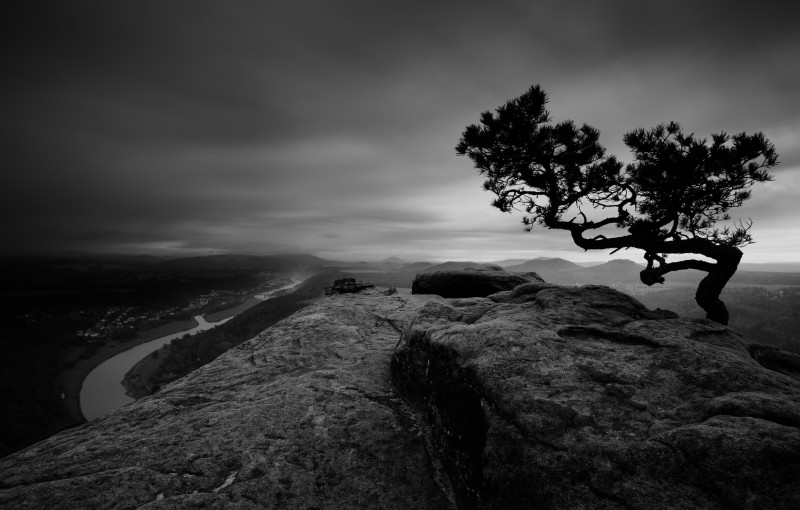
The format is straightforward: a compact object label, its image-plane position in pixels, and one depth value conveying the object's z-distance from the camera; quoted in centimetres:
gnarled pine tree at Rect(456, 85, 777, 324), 1105
